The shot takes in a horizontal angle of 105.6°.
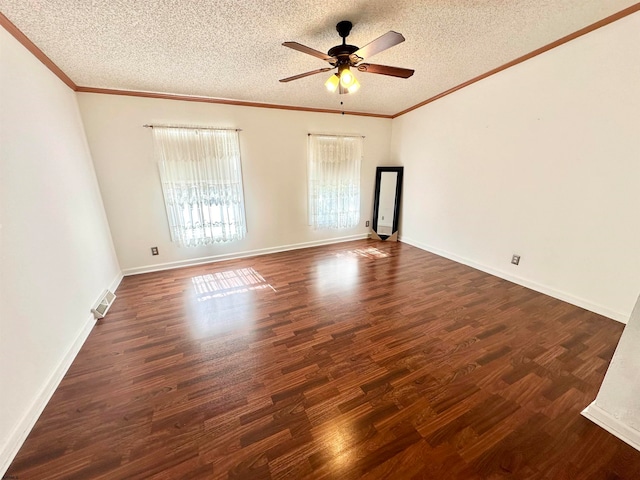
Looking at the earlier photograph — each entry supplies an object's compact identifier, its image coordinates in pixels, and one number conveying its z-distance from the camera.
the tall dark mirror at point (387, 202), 4.51
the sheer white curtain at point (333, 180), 4.13
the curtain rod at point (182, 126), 3.05
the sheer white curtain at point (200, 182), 3.20
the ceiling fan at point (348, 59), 1.70
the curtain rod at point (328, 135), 4.01
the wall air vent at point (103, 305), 2.32
